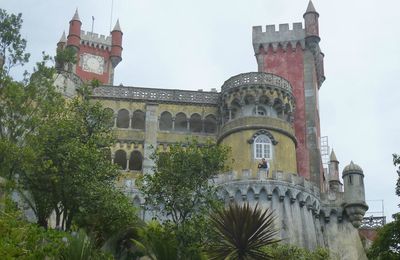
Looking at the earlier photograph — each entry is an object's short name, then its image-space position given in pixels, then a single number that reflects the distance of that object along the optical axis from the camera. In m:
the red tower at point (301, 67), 48.72
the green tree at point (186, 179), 27.20
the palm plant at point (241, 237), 25.05
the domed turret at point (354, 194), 42.56
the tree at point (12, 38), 30.48
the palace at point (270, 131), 41.47
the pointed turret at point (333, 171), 57.46
